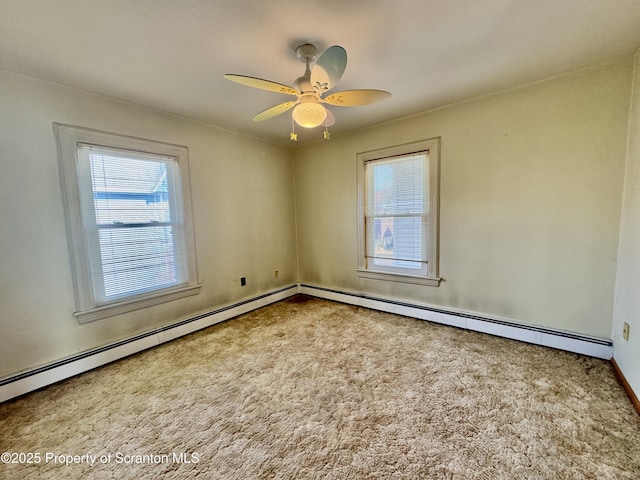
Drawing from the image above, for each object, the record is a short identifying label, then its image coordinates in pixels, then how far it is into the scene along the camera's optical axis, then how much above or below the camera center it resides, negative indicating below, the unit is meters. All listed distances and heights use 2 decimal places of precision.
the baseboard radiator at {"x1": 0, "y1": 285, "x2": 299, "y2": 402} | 1.96 -1.17
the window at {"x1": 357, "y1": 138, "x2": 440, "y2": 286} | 3.00 +0.02
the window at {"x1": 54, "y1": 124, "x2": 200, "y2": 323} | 2.24 +0.01
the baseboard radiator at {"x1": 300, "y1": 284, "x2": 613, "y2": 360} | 2.23 -1.14
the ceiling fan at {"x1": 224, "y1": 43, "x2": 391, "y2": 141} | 1.44 +0.78
